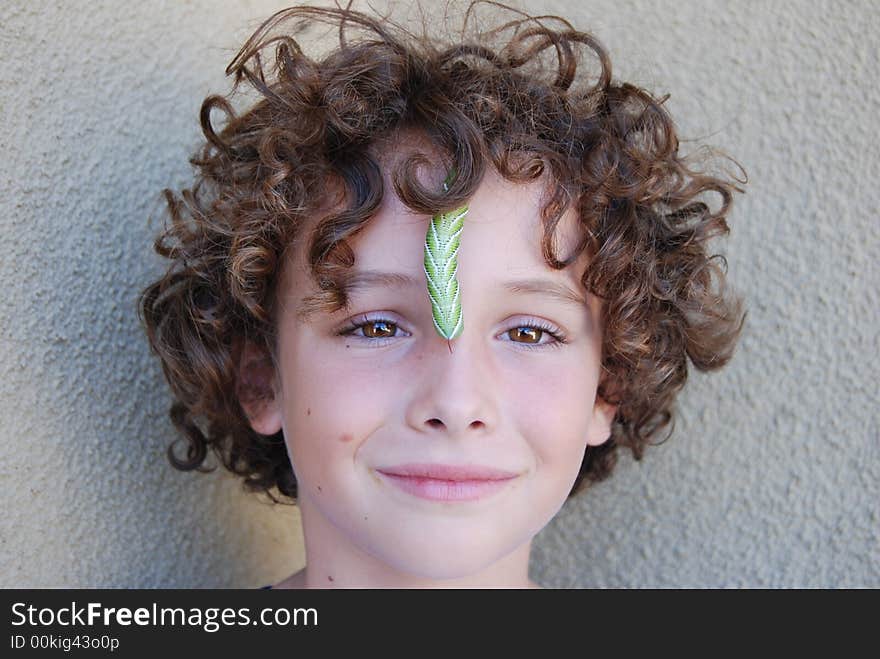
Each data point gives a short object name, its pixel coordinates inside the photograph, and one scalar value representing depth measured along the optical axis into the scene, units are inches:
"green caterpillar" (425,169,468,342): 28.0
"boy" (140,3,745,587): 28.7
